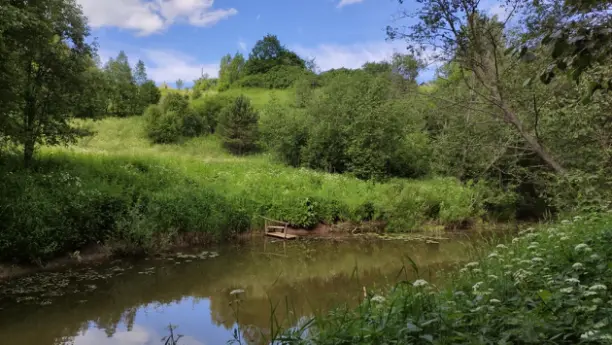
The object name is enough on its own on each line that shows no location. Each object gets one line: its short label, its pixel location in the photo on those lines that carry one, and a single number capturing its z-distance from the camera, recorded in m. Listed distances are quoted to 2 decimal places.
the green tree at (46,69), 11.11
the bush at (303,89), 33.72
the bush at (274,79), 52.03
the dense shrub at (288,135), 24.81
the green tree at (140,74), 45.83
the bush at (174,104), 31.62
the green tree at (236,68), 58.03
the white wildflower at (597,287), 2.89
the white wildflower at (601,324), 2.46
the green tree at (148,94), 37.44
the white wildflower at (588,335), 2.31
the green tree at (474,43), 7.31
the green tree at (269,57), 58.22
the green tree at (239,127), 29.30
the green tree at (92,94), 13.28
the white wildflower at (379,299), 3.75
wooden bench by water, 15.75
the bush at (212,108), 34.44
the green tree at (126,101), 34.69
